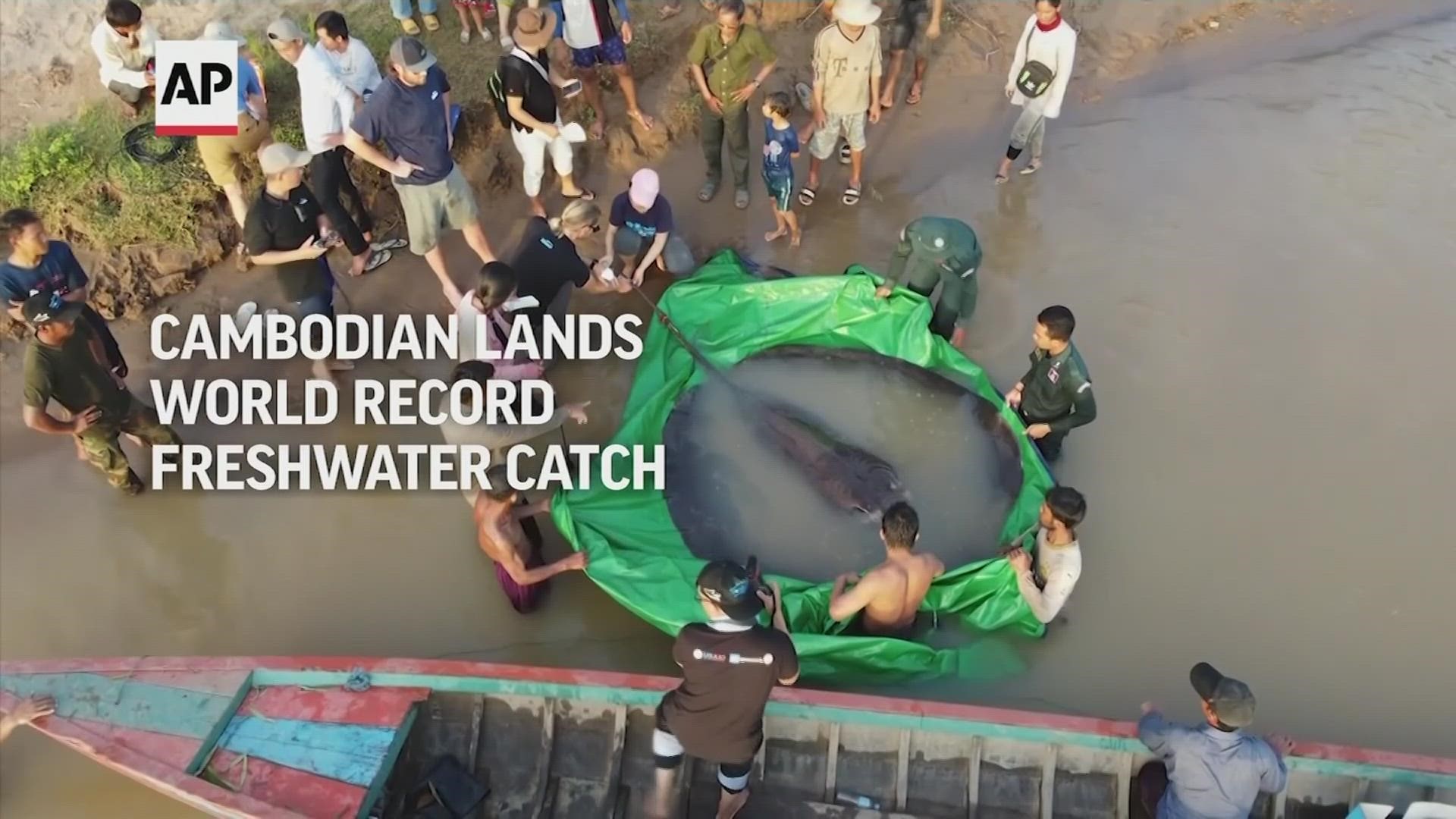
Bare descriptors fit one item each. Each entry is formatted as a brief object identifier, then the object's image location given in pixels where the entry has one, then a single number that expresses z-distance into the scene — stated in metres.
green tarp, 4.81
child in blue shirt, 6.05
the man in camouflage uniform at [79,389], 4.70
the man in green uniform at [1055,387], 4.79
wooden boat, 4.11
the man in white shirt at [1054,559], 4.32
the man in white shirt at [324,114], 5.75
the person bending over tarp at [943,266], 5.66
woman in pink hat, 5.95
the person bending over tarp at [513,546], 4.54
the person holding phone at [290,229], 5.16
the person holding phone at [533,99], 5.93
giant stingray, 5.48
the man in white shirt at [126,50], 6.23
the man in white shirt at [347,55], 5.90
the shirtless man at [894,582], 4.35
